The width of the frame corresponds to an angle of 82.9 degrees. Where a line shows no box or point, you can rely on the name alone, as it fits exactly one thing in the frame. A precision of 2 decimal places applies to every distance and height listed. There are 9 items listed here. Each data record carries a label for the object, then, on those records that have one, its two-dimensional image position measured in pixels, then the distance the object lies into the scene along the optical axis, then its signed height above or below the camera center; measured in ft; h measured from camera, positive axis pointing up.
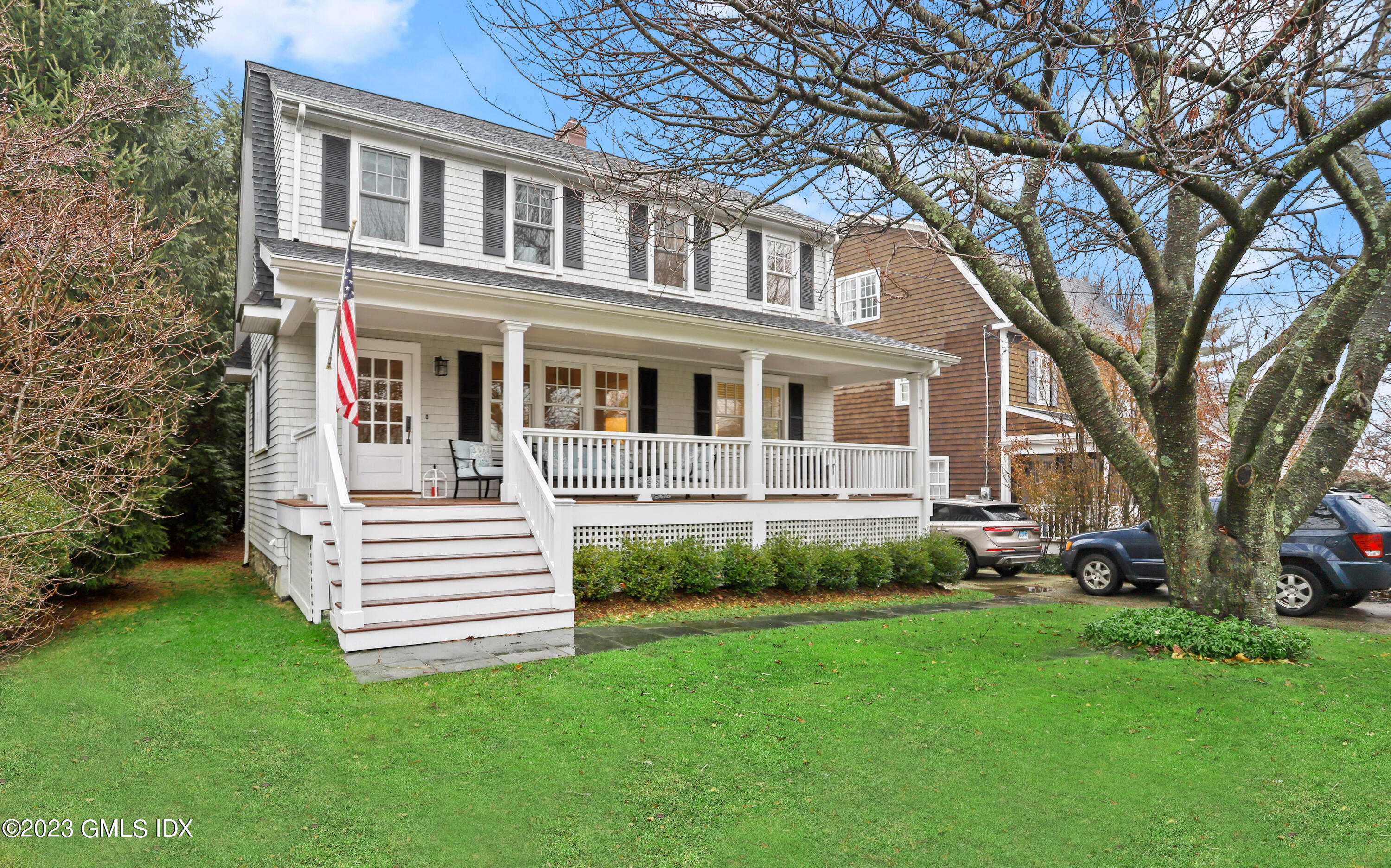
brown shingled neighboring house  59.77 +7.49
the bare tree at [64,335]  15.75 +3.12
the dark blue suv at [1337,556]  32.35 -3.58
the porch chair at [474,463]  36.06 +0.40
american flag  25.21 +3.93
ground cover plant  22.25 -4.79
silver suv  46.68 -3.80
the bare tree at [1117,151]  16.55 +8.04
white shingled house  27.07 +5.04
